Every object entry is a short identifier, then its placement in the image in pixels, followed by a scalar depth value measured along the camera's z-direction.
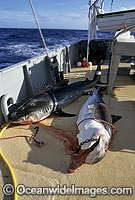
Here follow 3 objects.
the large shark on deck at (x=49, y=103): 3.73
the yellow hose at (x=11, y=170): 2.30
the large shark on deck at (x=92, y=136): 2.46
